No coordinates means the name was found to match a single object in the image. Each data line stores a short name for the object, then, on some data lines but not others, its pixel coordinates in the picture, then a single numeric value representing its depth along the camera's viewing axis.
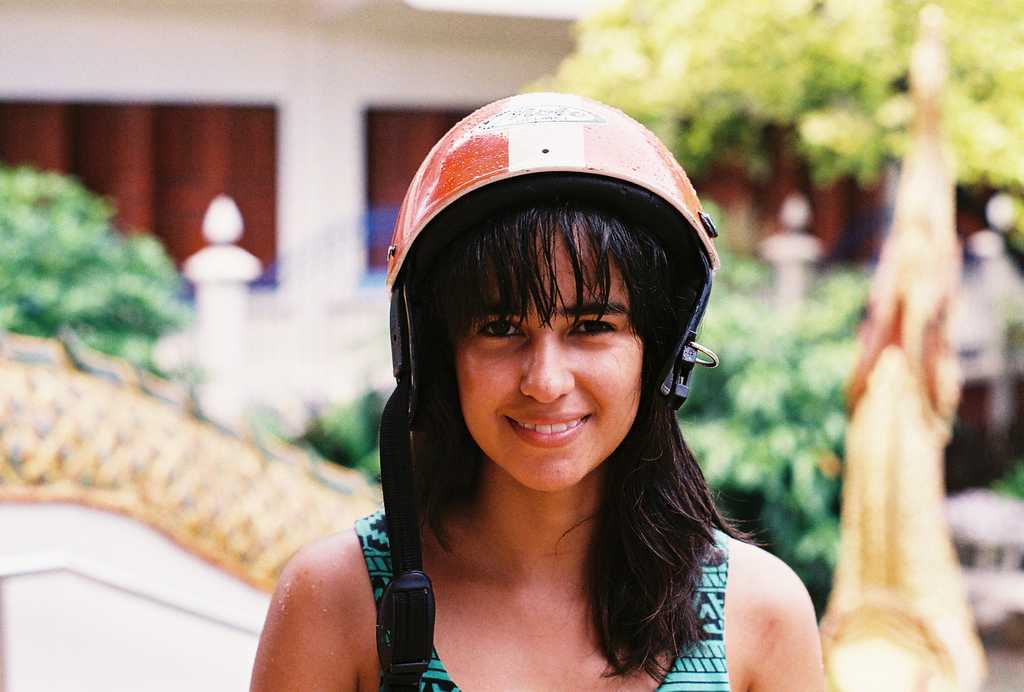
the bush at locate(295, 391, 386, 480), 8.26
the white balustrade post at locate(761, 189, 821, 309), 10.09
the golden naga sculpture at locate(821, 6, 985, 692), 6.02
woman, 1.42
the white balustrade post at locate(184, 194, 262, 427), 8.47
